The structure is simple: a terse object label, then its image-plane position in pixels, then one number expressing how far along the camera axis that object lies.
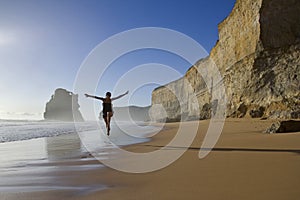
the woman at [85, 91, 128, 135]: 7.10
